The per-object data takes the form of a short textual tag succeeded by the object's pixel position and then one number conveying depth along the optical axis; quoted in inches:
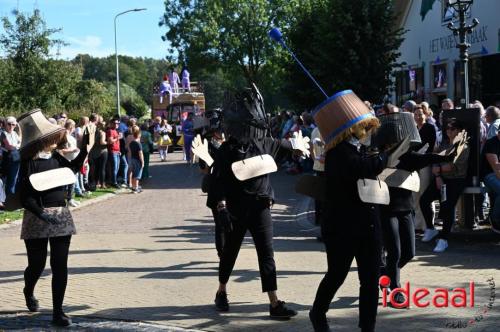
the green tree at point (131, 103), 3051.2
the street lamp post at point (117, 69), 1832.1
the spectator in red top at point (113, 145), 737.6
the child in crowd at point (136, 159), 764.6
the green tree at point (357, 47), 889.5
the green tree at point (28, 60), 1285.7
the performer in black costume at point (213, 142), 315.3
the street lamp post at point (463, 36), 566.3
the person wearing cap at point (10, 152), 570.6
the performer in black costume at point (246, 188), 259.9
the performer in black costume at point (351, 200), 215.6
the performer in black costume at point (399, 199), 260.2
